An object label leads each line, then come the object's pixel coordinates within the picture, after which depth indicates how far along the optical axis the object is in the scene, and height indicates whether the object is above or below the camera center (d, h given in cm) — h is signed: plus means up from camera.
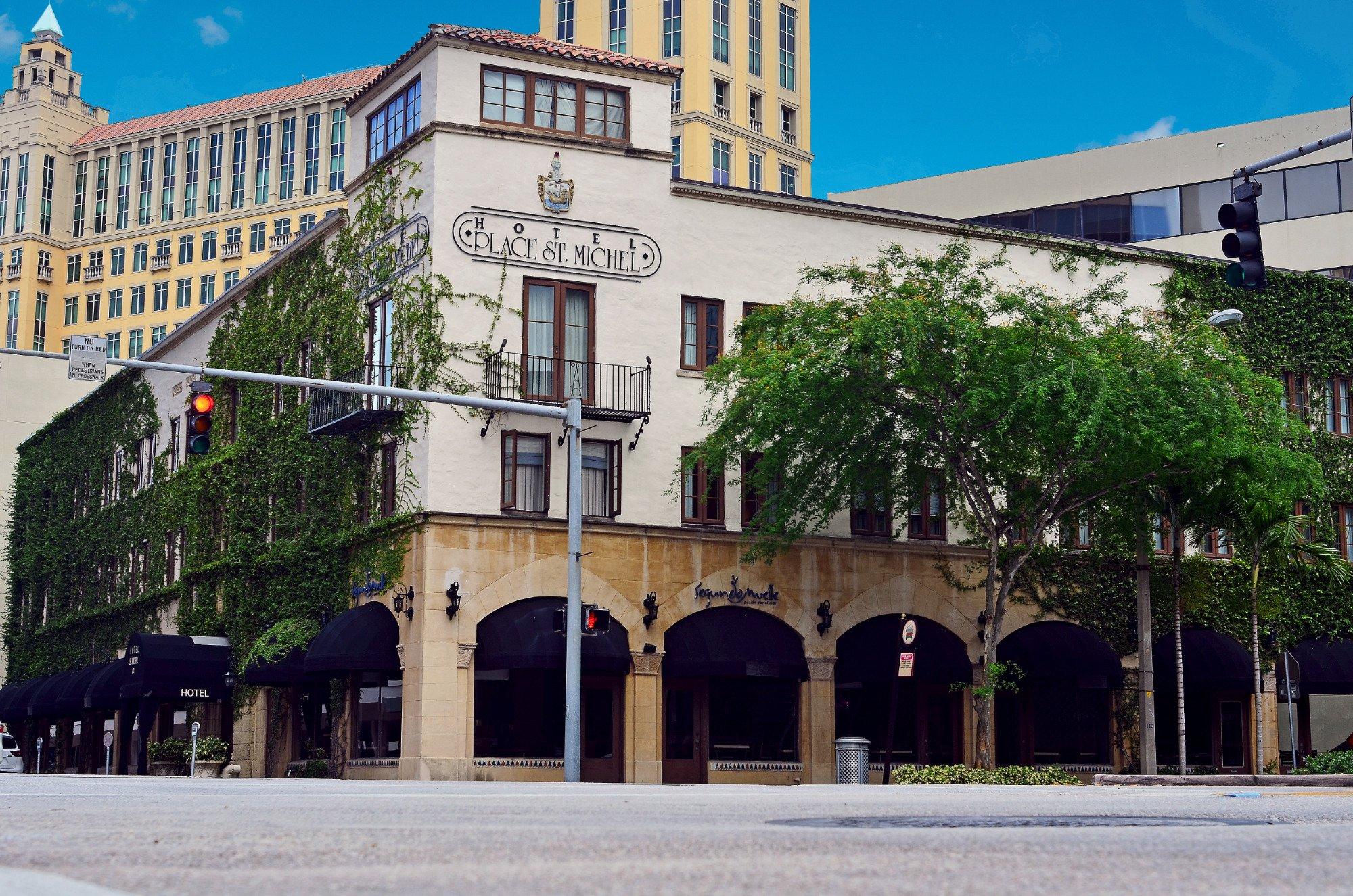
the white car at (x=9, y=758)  5278 -201
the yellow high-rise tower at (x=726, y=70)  8431 +3098
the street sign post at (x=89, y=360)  2525 +481
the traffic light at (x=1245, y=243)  1995 +518
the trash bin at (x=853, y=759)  3634 -136
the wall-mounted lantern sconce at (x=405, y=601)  3659 +193
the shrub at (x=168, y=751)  4331 -146
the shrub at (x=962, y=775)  3388 -157
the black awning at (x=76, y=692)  5025 +1
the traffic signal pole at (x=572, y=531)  2798 +291
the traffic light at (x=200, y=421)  2370 +372
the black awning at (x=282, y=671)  3994 +48
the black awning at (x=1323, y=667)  4425 +71
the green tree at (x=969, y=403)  3409 +580
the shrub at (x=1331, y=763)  3325 -132
